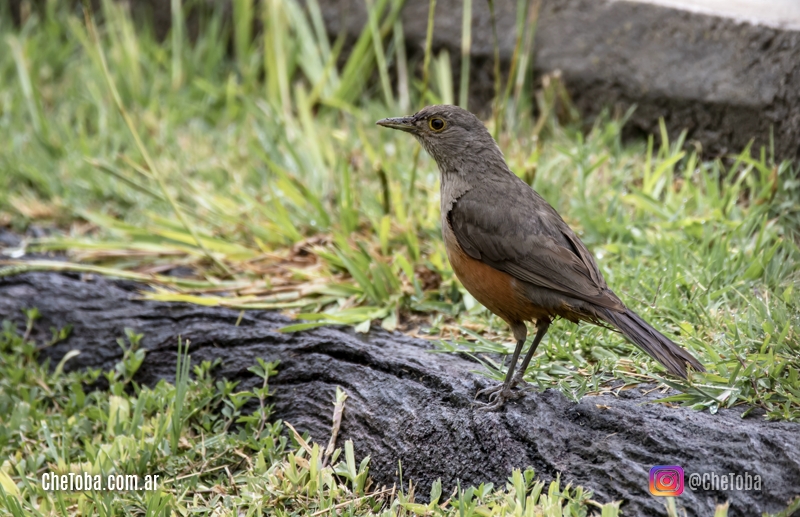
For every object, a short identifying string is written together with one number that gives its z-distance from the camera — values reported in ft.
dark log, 18.01
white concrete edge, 31.71
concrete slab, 31.45
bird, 20.84
